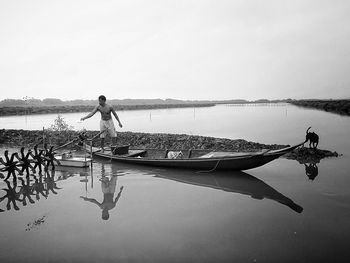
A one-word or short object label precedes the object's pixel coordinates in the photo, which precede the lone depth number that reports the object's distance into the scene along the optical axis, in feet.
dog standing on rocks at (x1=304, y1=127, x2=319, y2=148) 41.83
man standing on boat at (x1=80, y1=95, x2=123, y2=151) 37.60
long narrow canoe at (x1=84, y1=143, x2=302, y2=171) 28.91
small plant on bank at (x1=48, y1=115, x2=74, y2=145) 59.51
